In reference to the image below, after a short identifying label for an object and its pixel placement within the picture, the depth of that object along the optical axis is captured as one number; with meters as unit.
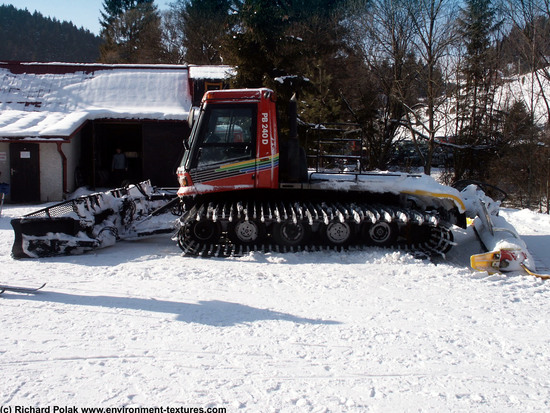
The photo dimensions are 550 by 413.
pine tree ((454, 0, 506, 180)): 21.06
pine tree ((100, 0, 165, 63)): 38.19
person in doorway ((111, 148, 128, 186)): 16.47
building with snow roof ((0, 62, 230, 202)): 13.80
